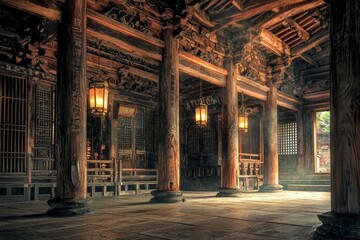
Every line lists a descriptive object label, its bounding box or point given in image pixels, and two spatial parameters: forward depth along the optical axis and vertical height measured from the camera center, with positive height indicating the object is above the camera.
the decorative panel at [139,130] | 14.04 +0.57
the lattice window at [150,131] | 14.49 +0.55
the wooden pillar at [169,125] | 8.36 +0.47
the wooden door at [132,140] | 13.38 +0.15
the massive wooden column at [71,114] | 5.96 +0.55
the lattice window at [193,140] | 15.34 +0.16
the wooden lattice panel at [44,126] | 10.61 +0.58
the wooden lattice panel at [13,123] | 9.71 +0.62
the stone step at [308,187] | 13.45 -1.80
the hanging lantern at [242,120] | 12.49 +0.85
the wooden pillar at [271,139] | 13.03 +0.16
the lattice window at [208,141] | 14.83 +0.11
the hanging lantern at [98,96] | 8.07 +1.13
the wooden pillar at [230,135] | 10.42 +0.26
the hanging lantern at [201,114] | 11.23 +0.96
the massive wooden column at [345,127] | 3.65 +0.17
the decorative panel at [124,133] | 13.33 +0.42
